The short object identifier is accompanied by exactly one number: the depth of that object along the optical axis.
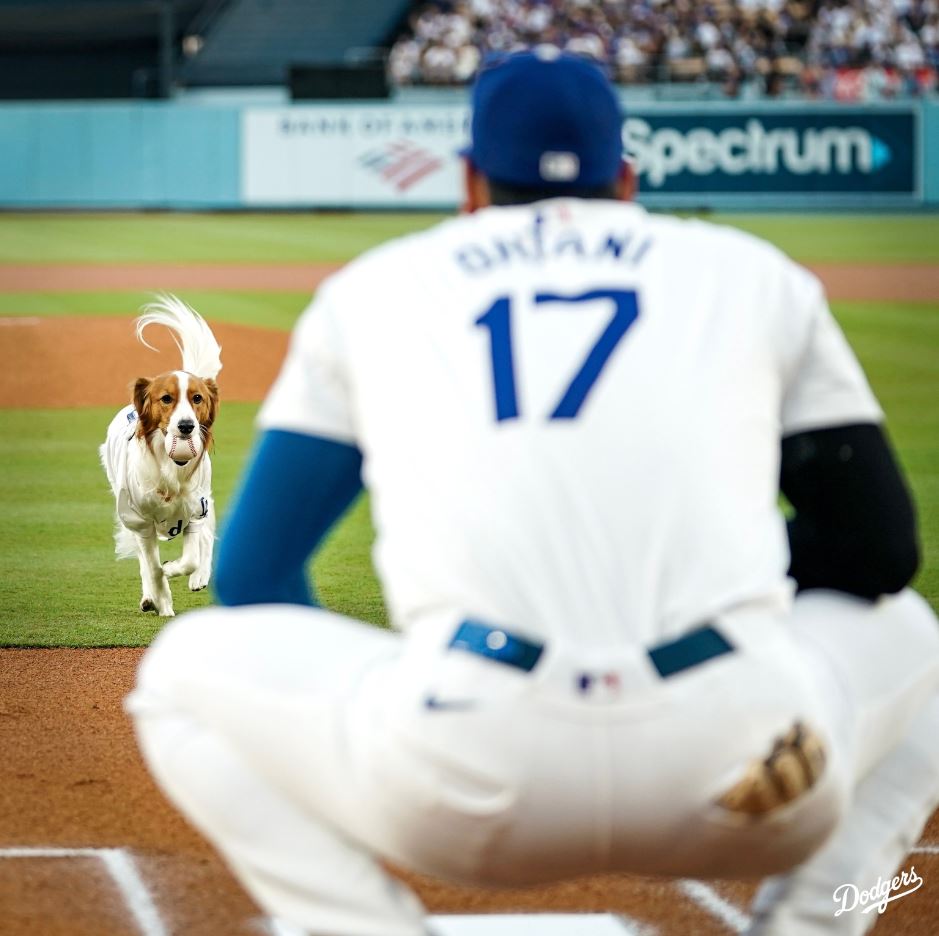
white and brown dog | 13.30
